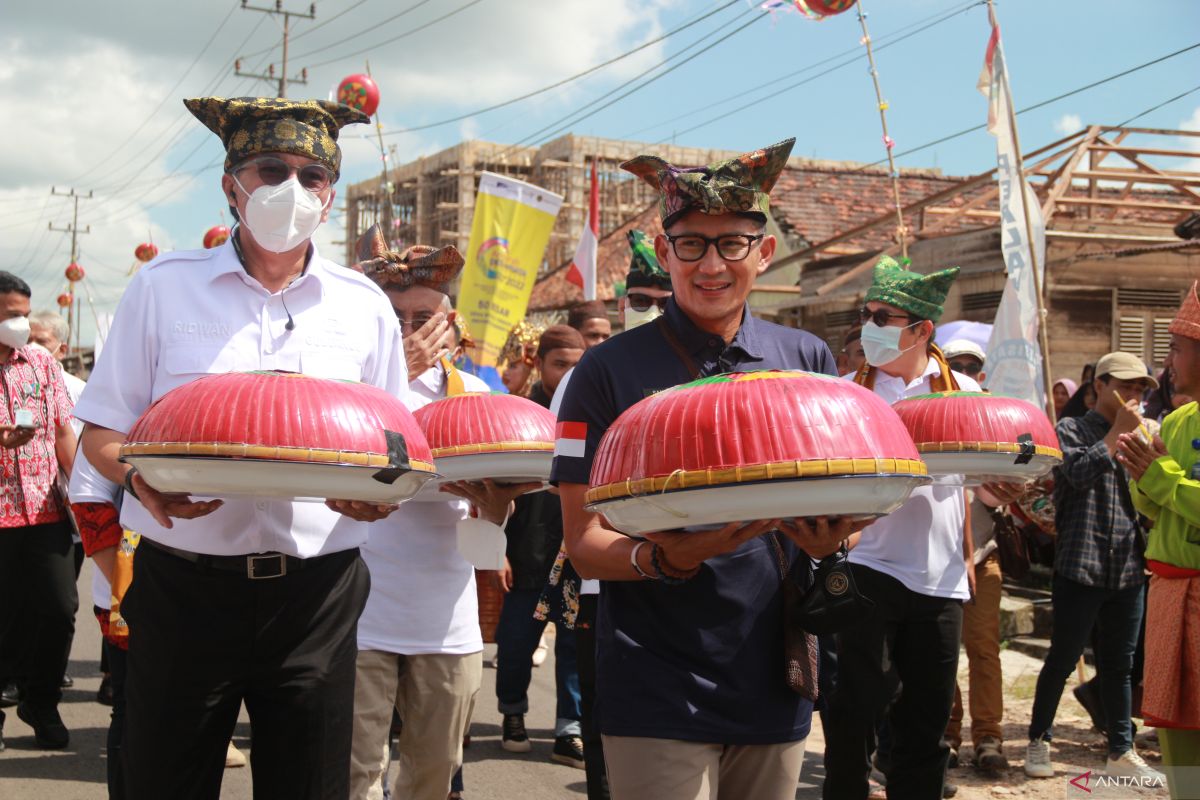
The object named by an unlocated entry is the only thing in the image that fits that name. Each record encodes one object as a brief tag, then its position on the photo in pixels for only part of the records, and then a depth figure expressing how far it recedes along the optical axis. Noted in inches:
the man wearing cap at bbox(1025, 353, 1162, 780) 259.4
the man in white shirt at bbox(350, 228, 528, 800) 168.6
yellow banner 511.2
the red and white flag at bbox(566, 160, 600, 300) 595.2
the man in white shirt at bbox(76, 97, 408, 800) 120.5
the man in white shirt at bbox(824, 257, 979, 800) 196.2
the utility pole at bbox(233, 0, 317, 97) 1344.7
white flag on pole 316.5
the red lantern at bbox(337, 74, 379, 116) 719.7
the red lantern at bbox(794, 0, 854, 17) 458.3
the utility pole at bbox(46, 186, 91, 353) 2591.0
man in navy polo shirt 110.5
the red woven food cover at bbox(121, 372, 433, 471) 102.0
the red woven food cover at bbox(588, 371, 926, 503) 89.1
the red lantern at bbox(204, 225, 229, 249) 539.1
